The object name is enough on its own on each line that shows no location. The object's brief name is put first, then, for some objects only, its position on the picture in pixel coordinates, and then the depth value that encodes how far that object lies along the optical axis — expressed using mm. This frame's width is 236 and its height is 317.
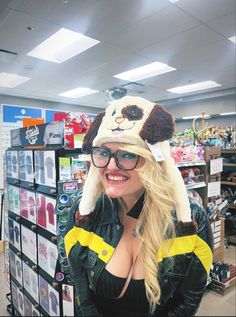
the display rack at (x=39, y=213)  850
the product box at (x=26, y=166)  1540
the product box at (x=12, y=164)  1740
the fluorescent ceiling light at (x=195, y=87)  5250
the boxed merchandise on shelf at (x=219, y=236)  2689
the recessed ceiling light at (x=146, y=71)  4149
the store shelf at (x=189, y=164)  2291
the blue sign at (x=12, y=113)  3746
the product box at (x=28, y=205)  1518
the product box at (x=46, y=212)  1365
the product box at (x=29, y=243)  1312
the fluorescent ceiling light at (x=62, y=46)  3016
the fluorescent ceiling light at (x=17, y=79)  4112
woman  620
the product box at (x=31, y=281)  849
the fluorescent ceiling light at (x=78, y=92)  5277
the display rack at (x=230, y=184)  4174
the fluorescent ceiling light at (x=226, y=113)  6040
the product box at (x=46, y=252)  1108
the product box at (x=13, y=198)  1683
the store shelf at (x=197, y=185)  2408
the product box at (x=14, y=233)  1406
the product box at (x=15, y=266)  974
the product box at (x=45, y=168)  1365
